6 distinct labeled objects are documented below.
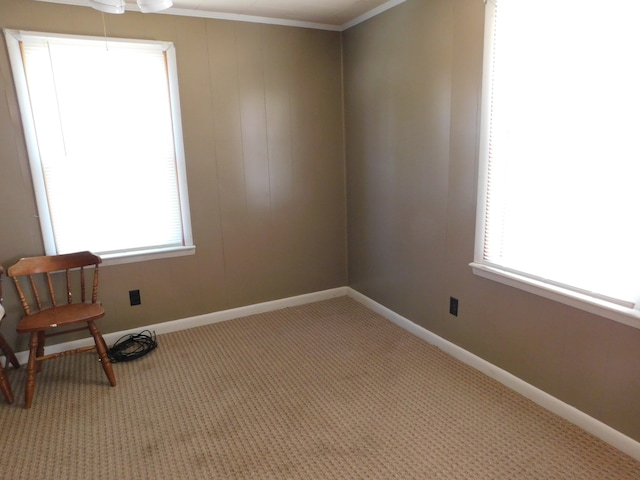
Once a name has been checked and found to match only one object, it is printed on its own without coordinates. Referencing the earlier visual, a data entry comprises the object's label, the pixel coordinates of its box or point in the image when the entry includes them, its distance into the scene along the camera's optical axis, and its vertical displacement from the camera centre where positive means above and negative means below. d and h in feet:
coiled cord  9.04 -4.10
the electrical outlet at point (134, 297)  9.81 -3.14
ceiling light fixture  6.35 +2.31
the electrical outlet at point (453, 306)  8.63 -3.17
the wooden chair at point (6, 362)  7.41 -3.77
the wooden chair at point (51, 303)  7.55 -2.78
